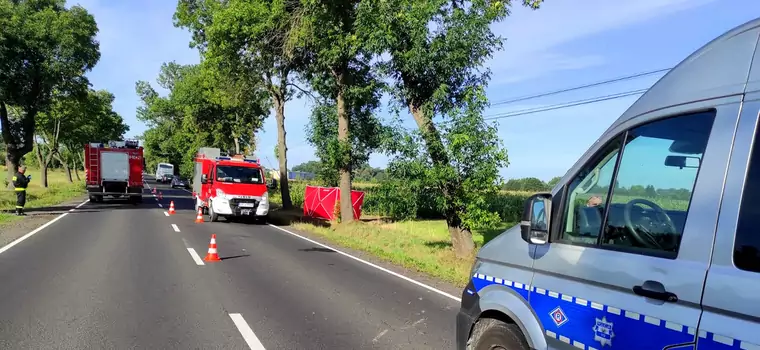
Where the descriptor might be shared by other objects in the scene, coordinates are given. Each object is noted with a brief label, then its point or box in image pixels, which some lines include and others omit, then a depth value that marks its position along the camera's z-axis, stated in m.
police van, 2.30
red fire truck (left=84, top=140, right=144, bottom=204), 28.47
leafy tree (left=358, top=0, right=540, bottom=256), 12.81
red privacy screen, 24.25
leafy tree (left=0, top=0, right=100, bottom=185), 25.38
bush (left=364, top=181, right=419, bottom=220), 13.74
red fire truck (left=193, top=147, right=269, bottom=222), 20.58
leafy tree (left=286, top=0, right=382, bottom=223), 17.60
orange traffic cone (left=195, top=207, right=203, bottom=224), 20.33
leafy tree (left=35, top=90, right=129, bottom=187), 44.40
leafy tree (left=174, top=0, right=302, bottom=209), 20.38
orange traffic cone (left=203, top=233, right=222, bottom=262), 11.05
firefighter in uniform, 20.00
